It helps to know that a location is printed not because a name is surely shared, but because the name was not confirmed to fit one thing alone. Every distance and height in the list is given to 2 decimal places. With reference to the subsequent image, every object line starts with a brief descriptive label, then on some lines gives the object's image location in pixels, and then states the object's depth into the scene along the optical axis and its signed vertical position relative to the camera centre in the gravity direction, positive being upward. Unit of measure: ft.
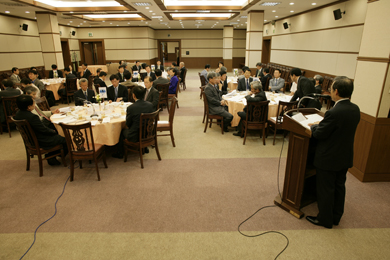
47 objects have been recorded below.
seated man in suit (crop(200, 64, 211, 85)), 28.75 -1.99
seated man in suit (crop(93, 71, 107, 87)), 21.14 -2.10
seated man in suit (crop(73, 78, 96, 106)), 17.46 -2.66
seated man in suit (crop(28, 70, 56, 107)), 23.13 -2.72
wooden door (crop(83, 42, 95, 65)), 59.62 +0.68
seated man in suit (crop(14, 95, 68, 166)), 11.78 -3.22
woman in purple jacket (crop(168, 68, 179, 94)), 26.55 -2.86
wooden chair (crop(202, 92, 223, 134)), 18.17 -4.24
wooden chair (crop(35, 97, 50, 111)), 15.40 -2.90
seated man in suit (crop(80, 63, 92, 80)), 33.68 -2.36
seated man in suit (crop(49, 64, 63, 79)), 30.66 -2.05
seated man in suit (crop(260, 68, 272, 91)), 25.90 -2.06
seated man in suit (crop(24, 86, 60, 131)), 14.20 -3.19
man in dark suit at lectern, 7.69 -2.85
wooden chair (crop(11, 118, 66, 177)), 11.62 -4.27
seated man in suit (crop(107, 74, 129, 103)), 18.69 -2.55
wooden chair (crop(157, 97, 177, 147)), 15.19 -4.25
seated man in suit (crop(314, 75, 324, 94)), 19.03 -1.77
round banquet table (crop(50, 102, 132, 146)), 12.97 -3.34
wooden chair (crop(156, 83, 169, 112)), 22.87 -3.18
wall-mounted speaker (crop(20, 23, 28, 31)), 37.50 +4.20
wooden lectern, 8.75 -3.97
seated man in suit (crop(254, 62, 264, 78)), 27.89 -1.63
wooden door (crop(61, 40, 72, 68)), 52.08 +0.58
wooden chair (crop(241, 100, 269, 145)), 15.97 -3.75
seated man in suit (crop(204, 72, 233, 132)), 17.86 -3.17
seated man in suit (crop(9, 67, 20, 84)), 27.22 -1.94
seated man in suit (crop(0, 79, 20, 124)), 18.54 -2.67
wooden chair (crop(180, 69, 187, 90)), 36.45 -3.56
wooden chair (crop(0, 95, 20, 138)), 17.93 -3.68
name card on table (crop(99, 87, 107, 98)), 14.90 -2.10
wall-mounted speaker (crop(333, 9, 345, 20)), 25.22 +4.22
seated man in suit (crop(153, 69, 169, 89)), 23.34 -2.13
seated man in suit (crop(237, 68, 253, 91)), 22.81 -2.35
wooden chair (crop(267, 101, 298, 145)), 15.59 -3.70
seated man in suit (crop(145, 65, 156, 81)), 28.90 -1.93
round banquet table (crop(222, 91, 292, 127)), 17.39 -3.30
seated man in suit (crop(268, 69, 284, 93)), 23.73 -2.48
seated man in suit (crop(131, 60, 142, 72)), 37.05 -1.72
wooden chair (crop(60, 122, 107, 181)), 11.10 -4.35
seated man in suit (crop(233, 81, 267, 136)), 15.66 -2.23
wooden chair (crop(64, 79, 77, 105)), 27.07 -3.28
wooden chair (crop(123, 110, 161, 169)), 12.62 -4.01
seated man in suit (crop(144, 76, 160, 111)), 17.26 -2.59
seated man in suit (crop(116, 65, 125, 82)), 28.94 -1.58
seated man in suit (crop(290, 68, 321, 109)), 14.20 -1.84
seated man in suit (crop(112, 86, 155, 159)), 12.79 -2.77
